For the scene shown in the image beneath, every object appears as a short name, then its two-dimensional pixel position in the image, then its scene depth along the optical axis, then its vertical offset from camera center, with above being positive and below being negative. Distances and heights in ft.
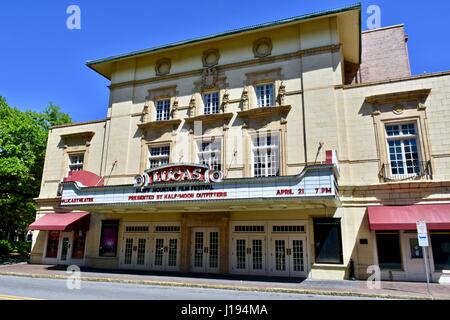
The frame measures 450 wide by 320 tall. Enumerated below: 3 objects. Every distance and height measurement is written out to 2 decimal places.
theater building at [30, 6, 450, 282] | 53.11 +15.35
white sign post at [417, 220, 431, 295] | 40.27 +1.77
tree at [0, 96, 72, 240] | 80.02 +21.73
